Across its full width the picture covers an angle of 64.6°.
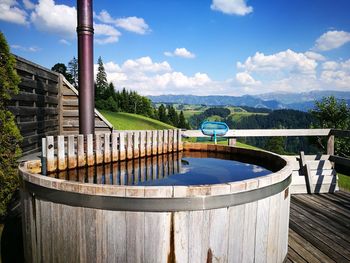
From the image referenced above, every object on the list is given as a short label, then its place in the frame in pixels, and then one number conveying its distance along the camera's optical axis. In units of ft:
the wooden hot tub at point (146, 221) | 6.61
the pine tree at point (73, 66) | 246.06
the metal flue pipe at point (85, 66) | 13.42
